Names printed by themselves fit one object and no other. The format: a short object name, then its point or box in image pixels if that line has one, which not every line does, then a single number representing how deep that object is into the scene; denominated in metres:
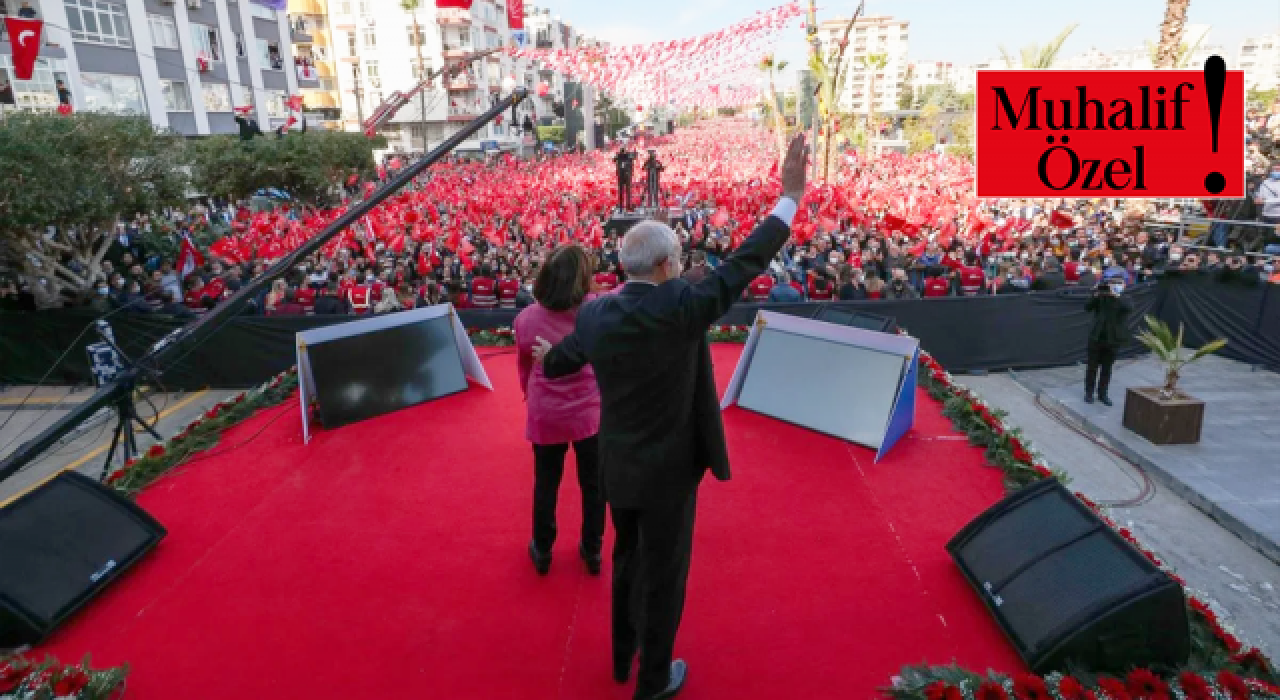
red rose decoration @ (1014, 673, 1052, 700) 2.79
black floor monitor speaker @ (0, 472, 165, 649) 3.53
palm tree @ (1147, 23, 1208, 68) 18.56
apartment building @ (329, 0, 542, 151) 56.47
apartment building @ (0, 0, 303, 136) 23.23
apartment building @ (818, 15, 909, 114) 130.12
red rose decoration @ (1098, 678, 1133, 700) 2.73
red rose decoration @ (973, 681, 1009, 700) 2.78
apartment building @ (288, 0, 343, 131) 53.68
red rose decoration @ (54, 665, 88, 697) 2.91
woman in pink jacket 3.77
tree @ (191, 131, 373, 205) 21.97
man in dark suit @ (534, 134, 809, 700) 2.49
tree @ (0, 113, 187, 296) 9.71
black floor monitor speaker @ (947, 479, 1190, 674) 2.98
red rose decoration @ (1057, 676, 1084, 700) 2.75
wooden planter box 8.19
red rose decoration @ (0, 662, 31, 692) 2.86
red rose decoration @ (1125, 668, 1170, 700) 2.73
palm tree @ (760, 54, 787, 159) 35.92
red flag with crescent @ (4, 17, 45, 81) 12.09
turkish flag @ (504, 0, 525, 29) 39.28
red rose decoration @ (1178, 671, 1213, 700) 2.70
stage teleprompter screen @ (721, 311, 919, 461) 5.68
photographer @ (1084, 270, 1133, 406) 9.08
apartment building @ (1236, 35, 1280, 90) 133.20
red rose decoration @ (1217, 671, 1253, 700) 2.70
